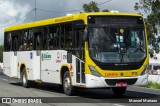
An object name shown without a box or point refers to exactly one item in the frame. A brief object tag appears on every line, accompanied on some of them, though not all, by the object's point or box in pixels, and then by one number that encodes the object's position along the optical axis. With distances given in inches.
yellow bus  666.2
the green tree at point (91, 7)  2289.6
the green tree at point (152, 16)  1917.3
